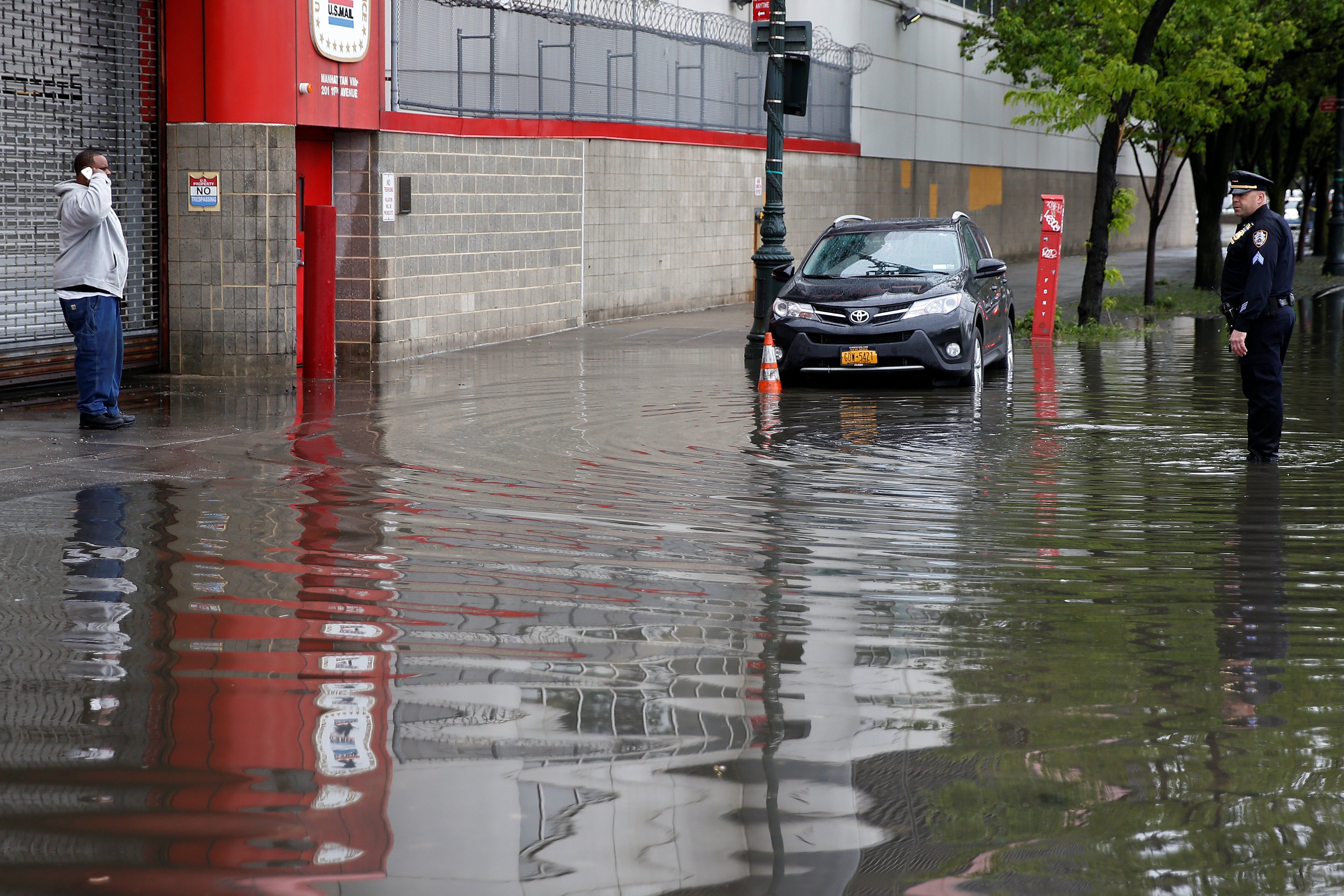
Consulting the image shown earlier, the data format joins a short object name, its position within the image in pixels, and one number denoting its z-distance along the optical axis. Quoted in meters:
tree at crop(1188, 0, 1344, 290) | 26.52
